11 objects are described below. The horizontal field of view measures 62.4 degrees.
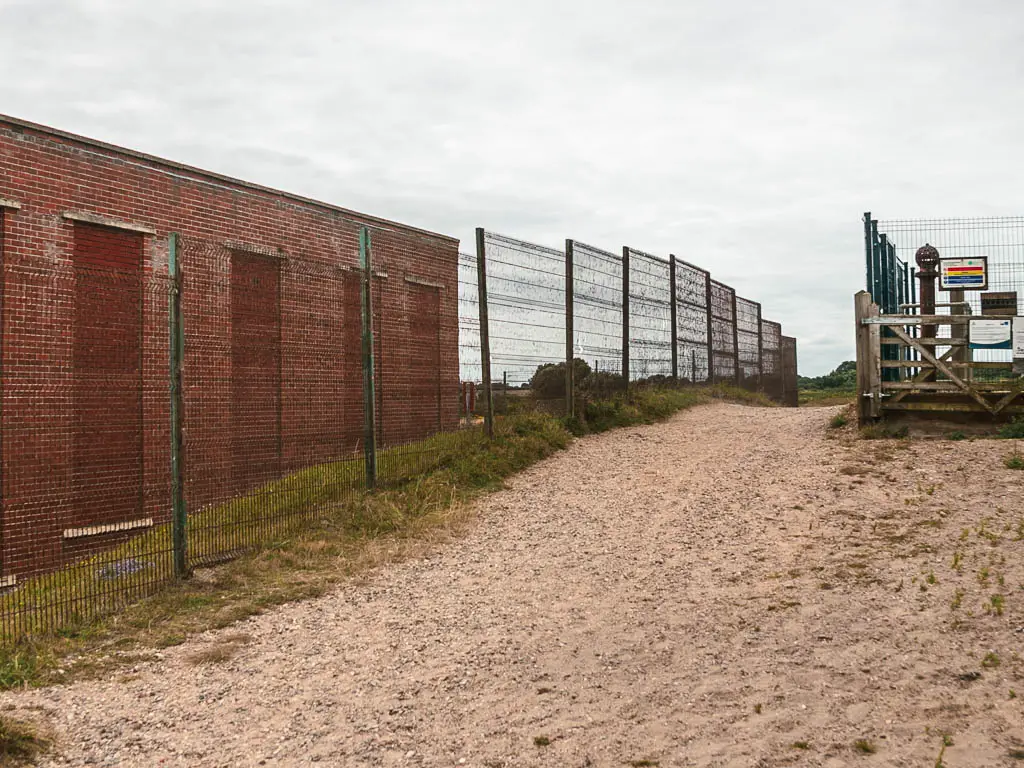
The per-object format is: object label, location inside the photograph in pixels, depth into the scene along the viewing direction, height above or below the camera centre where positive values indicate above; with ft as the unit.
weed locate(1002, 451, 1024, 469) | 26.84 -2.35
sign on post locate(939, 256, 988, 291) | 38.78 +5.27
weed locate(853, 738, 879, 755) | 10.63 -4.51
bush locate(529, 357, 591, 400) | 38.17 +0.70
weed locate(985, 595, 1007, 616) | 14.98 -3.89
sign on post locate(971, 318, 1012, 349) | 34.22 +2.22
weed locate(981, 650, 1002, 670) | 12.76 -4.15
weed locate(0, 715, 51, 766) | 11.90 -4.87
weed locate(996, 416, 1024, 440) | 31.69 -1.62
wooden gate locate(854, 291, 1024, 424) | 33.30 +0.42
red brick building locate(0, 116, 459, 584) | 19.61 +1.64
